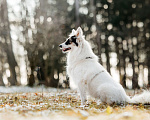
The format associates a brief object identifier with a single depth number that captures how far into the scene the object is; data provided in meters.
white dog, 6.70
